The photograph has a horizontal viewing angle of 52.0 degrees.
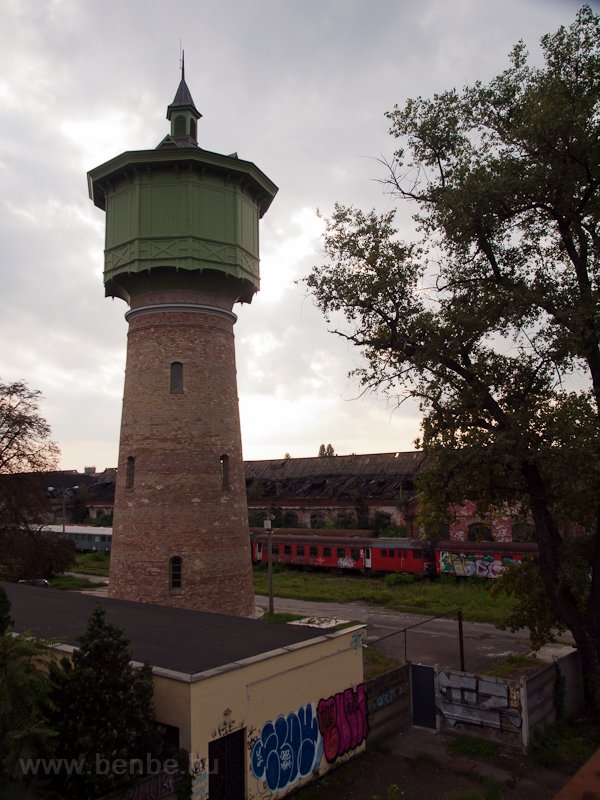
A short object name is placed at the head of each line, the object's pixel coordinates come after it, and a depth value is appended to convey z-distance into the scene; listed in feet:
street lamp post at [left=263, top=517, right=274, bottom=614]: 76.81
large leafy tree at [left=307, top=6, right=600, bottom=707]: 42.39
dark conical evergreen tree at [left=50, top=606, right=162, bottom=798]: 26.78
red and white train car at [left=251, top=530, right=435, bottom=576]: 111.45
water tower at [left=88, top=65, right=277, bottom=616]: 58.90
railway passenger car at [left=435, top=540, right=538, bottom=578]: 103.19
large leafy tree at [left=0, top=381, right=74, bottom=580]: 99.71
